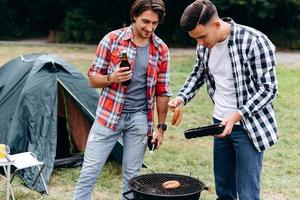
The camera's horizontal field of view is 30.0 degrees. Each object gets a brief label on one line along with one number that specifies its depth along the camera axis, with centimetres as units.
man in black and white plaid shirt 330
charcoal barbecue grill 335
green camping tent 575
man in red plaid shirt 369
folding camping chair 494
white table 464
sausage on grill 354
